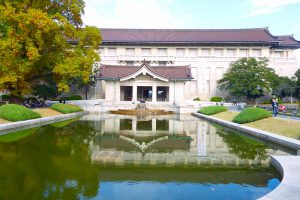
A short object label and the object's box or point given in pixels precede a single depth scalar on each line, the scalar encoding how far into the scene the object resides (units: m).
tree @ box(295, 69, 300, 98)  41.06
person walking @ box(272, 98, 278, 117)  22.67
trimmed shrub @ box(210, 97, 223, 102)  47.09
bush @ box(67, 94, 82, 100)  43.54
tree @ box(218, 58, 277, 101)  44.06
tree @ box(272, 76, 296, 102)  42.82
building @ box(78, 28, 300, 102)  52.62
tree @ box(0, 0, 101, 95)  22.94
